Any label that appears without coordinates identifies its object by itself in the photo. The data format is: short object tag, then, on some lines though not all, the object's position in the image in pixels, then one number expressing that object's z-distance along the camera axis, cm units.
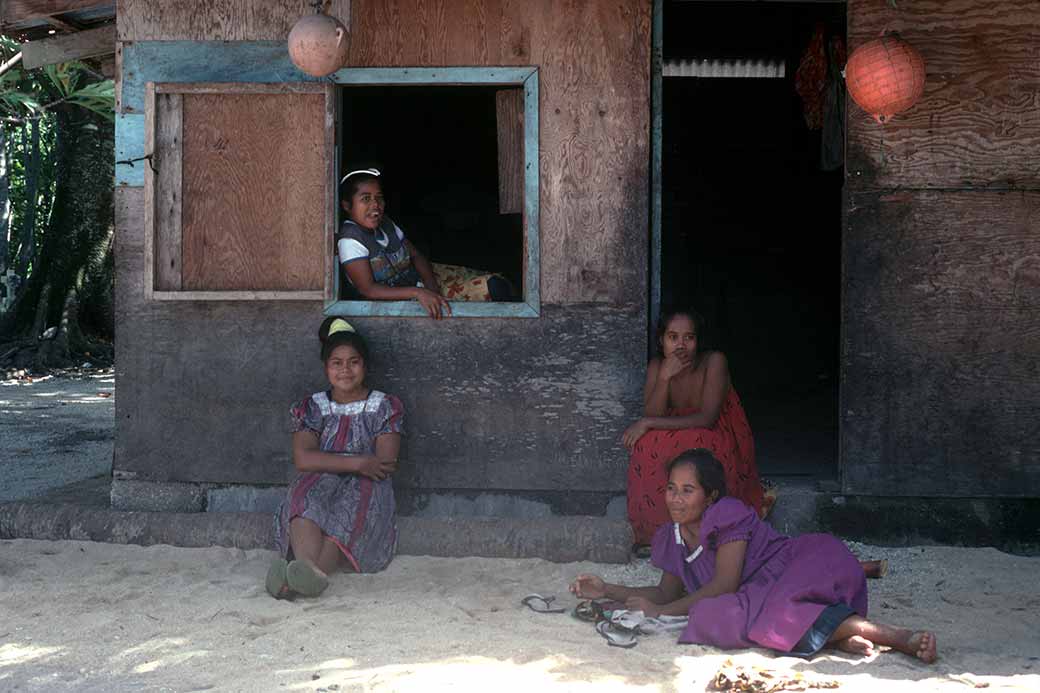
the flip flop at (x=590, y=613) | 404
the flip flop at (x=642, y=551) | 502
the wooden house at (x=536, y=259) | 509
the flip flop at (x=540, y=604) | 418
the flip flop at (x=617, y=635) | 374
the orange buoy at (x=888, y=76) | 461
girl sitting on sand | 470
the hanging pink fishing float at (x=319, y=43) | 452
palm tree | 1330
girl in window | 522
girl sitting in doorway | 500
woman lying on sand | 365
